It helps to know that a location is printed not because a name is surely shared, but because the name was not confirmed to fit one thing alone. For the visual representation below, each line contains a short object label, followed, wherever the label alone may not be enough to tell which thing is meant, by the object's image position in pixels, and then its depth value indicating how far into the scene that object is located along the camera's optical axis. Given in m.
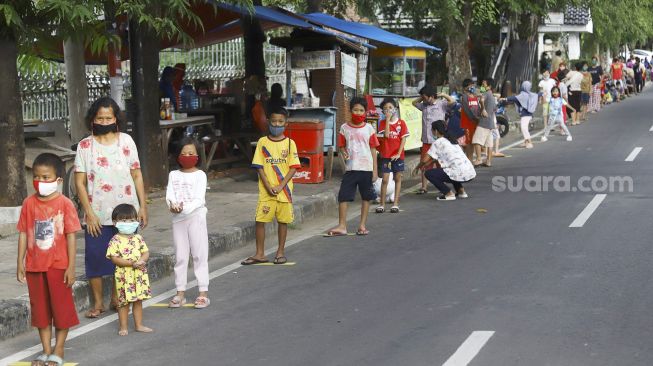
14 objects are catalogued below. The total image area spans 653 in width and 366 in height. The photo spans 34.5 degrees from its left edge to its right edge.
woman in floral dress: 7.95
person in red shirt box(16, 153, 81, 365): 6.79
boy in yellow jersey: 10.04
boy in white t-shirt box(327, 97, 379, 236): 11.76
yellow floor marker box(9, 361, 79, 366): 6.88
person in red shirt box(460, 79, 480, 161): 18.38
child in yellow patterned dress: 7.60
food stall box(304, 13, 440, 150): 19.66
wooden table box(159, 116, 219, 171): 15.29
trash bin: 15.59
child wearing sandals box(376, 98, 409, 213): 13.24
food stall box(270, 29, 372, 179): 17.31
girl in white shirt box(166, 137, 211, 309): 8.38
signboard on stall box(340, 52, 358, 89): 17.64
